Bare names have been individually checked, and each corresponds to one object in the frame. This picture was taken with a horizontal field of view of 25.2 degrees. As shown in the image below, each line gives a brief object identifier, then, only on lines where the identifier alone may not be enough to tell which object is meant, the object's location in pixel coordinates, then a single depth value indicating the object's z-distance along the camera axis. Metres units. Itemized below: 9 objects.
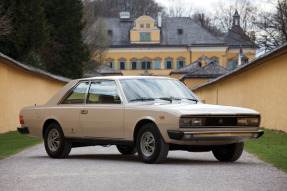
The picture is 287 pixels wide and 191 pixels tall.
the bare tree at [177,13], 108.94
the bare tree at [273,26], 43.24
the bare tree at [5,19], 27.96
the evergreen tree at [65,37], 52.61
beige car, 10.63
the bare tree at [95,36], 66.06
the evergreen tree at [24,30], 33.34
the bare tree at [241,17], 46.38
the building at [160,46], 99.56
